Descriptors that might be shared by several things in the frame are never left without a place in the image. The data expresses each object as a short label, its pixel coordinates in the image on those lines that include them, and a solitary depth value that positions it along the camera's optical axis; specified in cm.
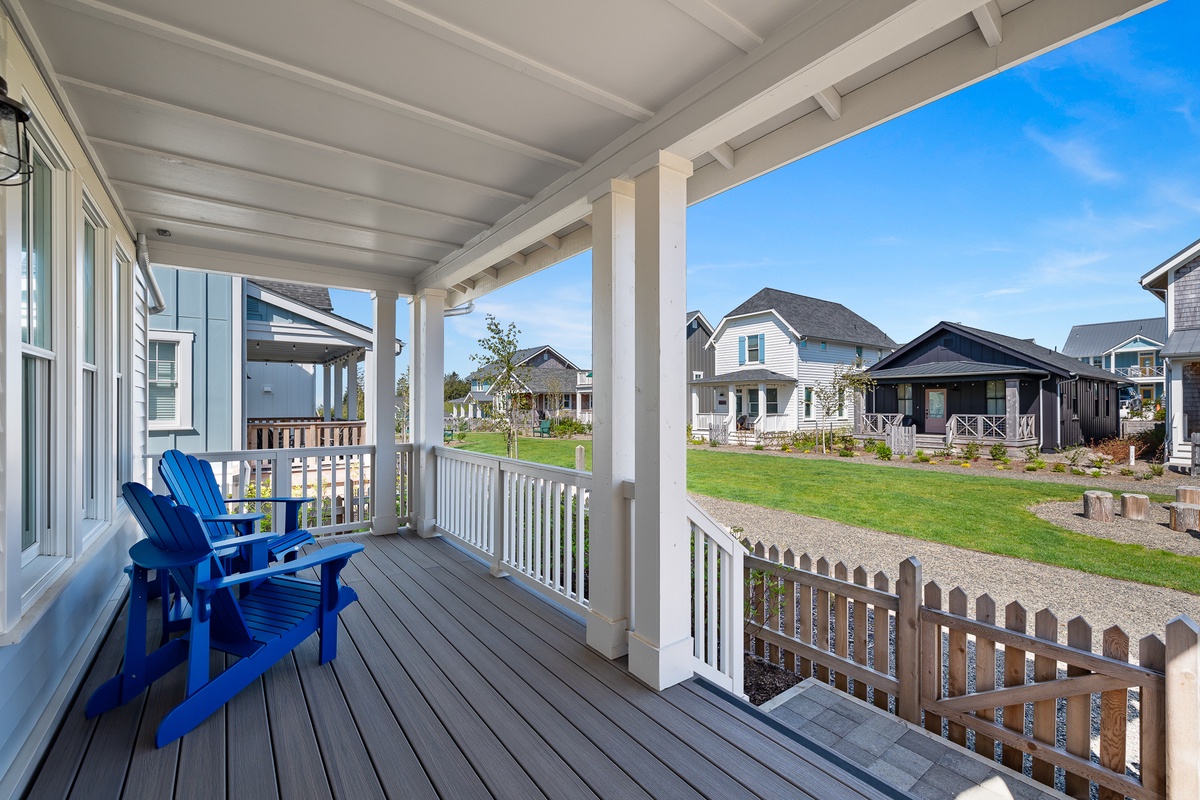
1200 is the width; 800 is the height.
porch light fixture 113
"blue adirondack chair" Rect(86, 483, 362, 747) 185
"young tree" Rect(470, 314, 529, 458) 727
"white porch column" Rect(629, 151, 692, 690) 218
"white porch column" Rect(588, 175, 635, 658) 247
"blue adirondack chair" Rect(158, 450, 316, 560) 281
